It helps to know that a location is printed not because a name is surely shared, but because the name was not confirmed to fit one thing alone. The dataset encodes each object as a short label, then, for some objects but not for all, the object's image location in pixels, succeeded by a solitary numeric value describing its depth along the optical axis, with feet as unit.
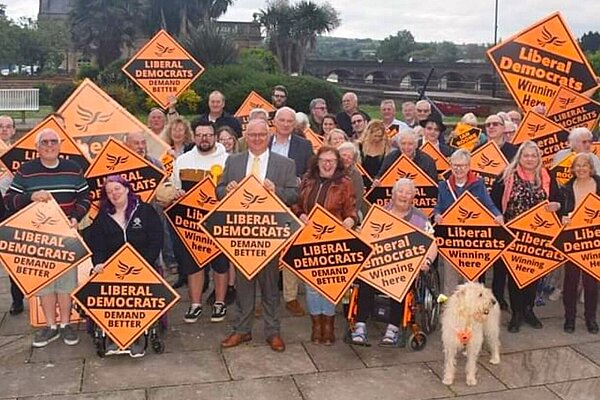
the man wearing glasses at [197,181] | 23.54
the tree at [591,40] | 240.85
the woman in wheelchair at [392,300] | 21.22
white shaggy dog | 19.03
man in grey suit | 21.02
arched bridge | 238.48
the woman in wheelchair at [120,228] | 20.68
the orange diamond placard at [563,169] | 26.96
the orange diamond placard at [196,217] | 22.90
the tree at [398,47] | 360.48
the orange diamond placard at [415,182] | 25.21
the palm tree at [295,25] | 211.20
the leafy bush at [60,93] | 87.96
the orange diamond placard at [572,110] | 30.22
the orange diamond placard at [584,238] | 22.54
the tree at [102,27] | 187.32
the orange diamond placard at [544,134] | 29.04
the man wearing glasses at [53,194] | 20.97
